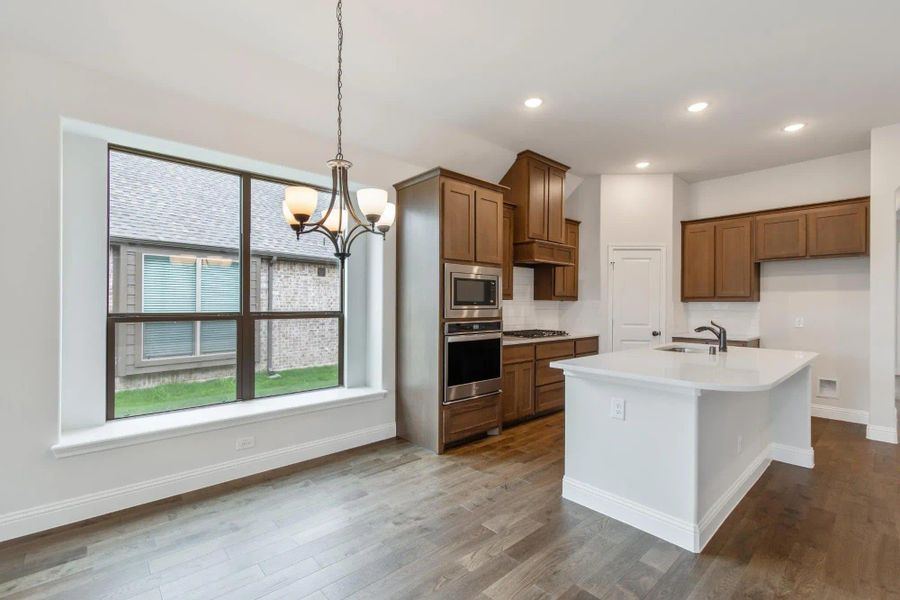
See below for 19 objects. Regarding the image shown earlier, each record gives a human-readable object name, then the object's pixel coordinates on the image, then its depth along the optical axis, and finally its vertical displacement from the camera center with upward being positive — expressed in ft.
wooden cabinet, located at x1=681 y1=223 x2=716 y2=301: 17.46 +1.73
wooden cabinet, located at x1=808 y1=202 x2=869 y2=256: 14.17 +2.53
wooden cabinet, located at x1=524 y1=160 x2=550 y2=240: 15.51 +3.78
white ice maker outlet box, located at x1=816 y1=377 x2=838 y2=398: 15.52 -3.21
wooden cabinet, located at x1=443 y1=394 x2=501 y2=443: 11.94 -3.46
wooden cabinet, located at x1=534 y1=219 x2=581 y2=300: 17.69 +0.93
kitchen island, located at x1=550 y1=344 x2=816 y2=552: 7.26 -2.61
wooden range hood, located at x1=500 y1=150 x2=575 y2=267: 15.48 +3.62
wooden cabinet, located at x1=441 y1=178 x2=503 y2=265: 11.80 +2.33
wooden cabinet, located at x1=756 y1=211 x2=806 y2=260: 15.37 +2.52
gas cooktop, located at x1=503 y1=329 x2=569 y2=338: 16.40 -1.26
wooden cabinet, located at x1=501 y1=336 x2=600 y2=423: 13.98 -2.75
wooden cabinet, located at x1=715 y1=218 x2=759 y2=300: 16.58 +1.63
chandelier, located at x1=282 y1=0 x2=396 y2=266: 6.59 +1.56
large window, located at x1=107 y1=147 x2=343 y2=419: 9.50 +0.25
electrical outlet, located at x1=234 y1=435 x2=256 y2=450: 9.98 -3.41
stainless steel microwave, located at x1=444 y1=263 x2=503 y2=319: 11.86 +0.30
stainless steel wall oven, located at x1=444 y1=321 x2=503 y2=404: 11.87 -1.73
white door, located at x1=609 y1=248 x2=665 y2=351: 17.39 +0.20
